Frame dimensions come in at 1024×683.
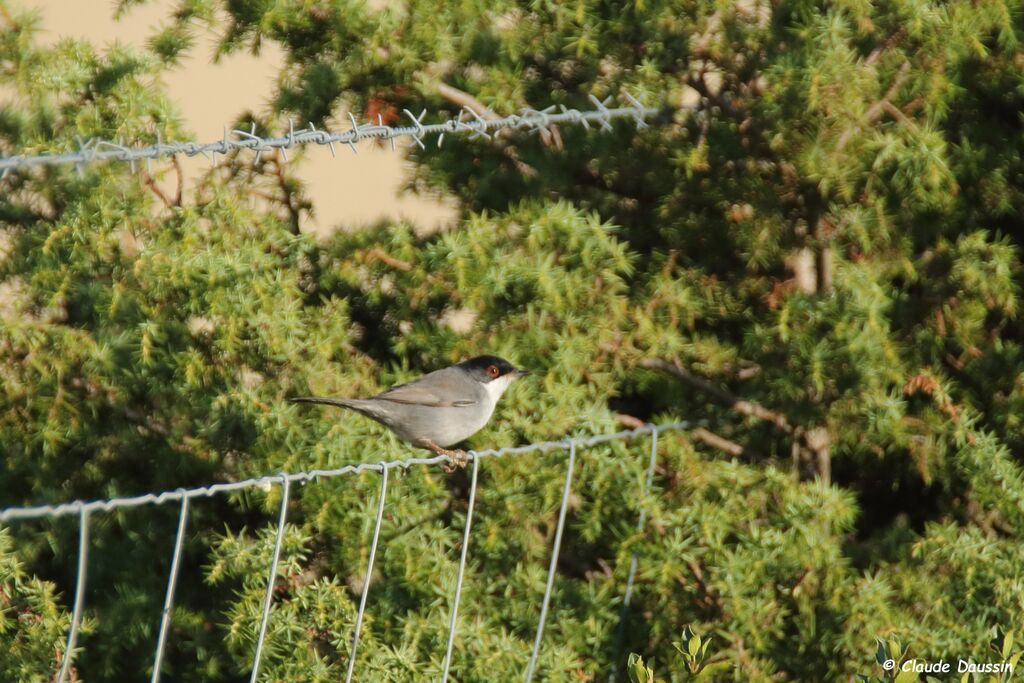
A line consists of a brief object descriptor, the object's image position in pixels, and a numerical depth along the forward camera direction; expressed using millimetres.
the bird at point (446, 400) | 7660
